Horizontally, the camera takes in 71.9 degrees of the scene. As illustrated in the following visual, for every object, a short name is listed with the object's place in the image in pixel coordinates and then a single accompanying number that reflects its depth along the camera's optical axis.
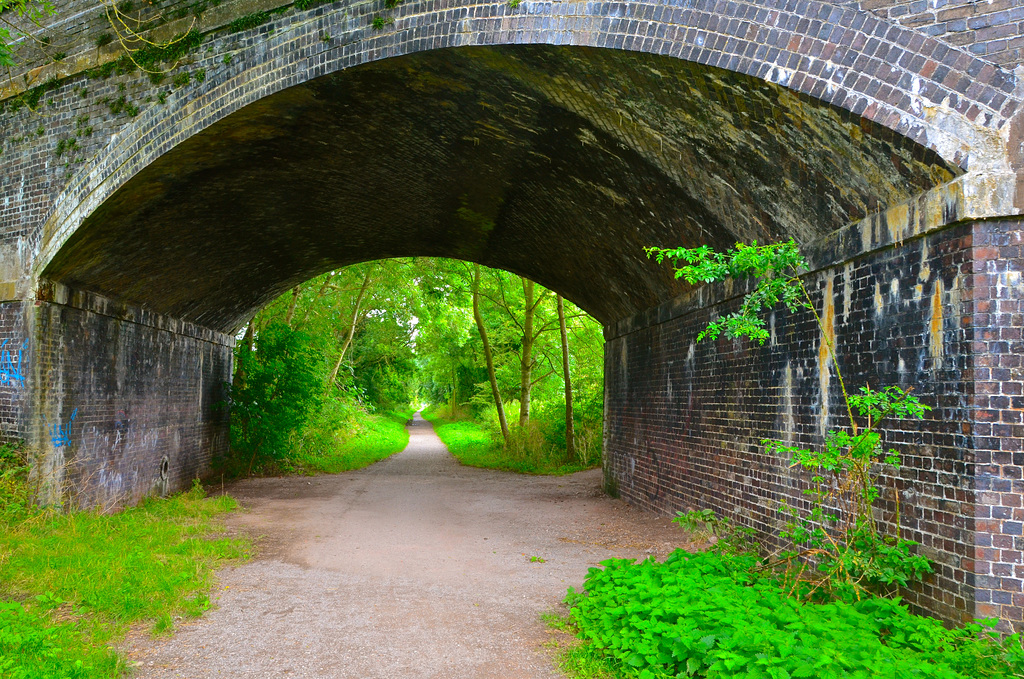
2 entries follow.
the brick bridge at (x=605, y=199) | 4.51
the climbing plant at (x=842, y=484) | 4.73
